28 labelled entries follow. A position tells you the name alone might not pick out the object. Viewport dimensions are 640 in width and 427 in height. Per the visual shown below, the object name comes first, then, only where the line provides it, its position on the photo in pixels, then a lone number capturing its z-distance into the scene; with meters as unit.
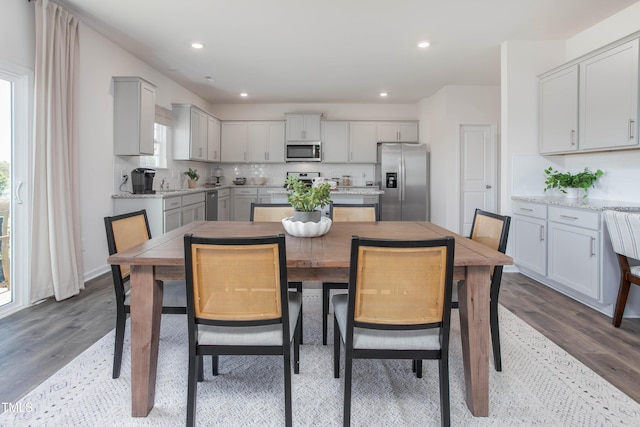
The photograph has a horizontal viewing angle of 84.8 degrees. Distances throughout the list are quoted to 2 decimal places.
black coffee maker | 4.16
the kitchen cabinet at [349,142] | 6.89
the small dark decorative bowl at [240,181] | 7.11
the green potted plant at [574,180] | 3.42
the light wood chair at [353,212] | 2.89
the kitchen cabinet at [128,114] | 3.97
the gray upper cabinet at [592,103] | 2.85
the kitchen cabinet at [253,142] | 6.96
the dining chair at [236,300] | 1.33
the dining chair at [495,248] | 1.89
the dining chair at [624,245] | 2.29
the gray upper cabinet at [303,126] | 6.83
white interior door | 5.80
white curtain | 2.87
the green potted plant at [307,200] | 2.04
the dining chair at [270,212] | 2.84
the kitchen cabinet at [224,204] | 6.36
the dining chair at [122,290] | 1.82
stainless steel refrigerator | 6.45
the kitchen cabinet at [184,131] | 5.49
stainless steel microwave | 6.85
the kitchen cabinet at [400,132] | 6.92
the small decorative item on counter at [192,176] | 5.91
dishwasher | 5.63
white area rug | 1.56
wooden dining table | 1.49
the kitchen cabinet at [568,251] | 2.72
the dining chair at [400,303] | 1.33
